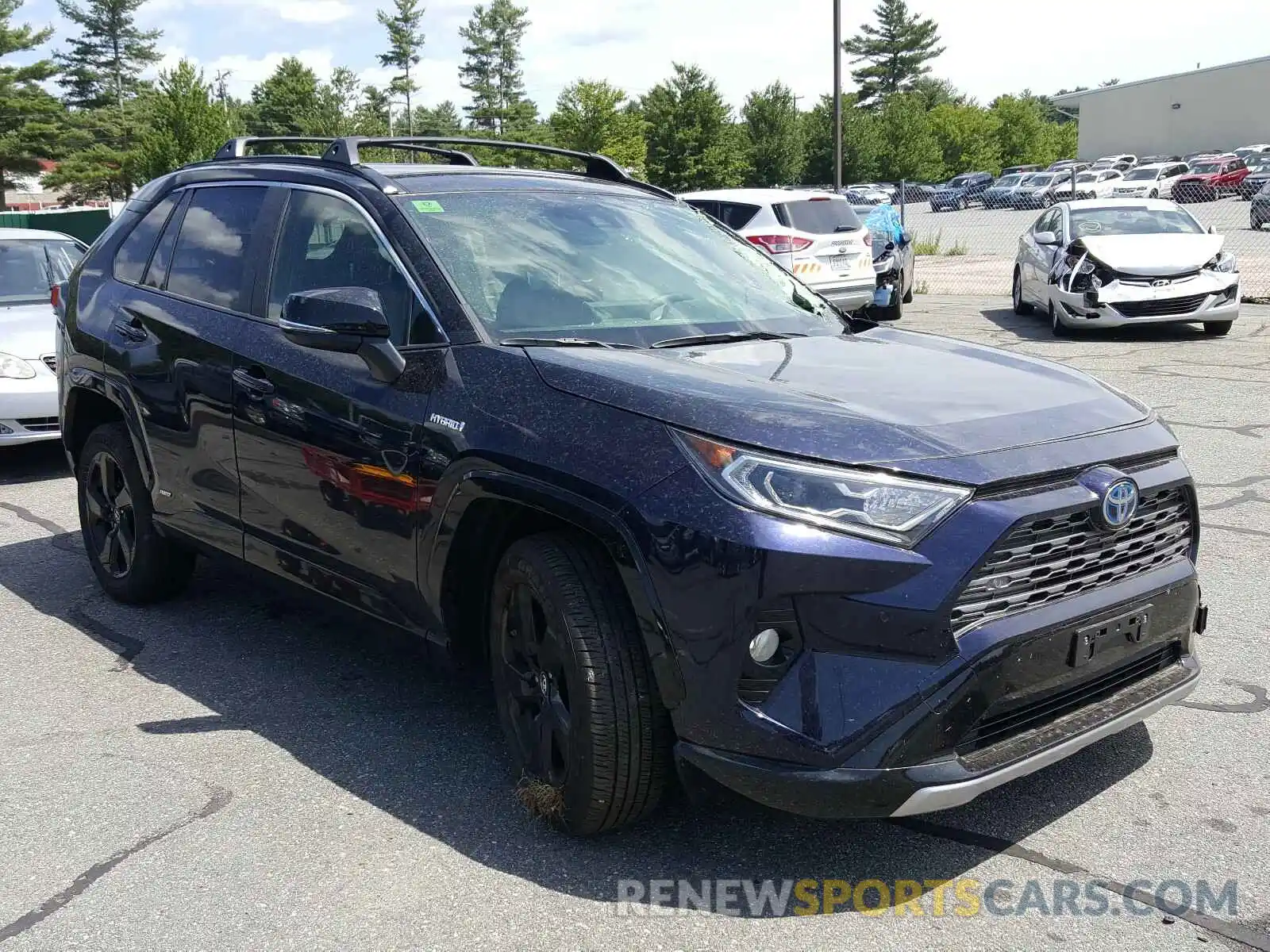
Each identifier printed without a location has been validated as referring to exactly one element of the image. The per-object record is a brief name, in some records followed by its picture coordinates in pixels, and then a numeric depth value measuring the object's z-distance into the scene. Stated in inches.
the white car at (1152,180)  1686.8
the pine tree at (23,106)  2354.8
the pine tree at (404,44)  3769.7
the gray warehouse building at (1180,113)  2928.2
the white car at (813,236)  589.3
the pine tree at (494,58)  3966.5
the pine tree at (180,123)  1263.5
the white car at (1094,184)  1809.8
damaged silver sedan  510.6
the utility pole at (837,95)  1074.7
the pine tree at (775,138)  2112.5
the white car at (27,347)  312.7
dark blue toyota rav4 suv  108.7
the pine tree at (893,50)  3919.8
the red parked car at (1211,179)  1859.0
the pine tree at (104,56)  3031.5
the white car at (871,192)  1454.8
